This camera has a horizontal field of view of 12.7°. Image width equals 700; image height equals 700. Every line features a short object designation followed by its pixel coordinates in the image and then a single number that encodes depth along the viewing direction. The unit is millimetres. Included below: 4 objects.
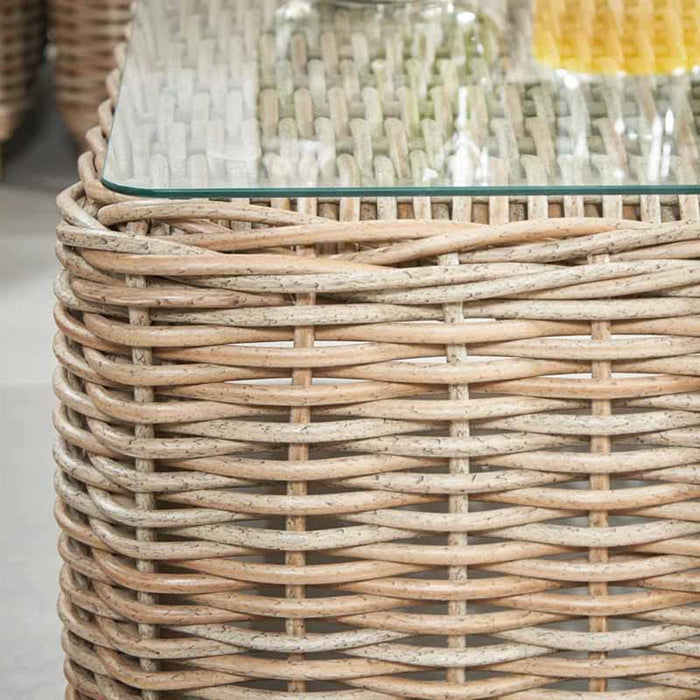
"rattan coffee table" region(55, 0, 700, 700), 1139
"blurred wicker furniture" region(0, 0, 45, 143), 2608
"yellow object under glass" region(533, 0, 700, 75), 1258
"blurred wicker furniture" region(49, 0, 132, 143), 2656
